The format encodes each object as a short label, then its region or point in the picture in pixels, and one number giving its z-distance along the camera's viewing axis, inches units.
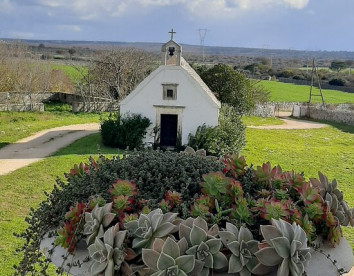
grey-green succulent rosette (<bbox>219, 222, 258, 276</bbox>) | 90.0
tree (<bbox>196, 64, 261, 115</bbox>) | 979.9
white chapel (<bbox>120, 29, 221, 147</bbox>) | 682.8
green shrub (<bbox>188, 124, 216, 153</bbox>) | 674.2
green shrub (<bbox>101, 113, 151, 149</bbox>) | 689.6
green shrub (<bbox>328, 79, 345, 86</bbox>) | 2700.8
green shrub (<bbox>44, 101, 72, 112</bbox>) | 1179.6
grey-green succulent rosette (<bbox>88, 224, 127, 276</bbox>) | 91.1
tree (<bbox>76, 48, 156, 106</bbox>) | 1288.1
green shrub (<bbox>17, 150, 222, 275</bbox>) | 116.0
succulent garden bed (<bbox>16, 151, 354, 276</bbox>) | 89.1
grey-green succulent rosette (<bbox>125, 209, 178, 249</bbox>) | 93.0
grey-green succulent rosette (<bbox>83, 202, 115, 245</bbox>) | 97.5
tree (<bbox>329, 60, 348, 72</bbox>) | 3820.9
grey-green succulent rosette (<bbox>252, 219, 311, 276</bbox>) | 86.7
